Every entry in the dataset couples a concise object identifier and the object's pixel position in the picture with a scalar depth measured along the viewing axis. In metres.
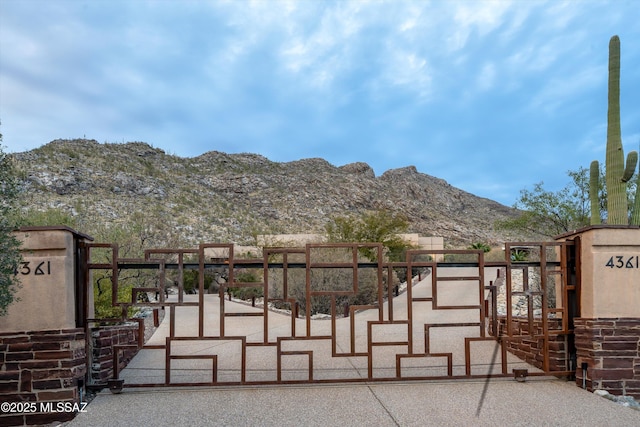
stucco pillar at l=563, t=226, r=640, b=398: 6.32
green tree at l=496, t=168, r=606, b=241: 21.39
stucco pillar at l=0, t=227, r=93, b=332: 5.61
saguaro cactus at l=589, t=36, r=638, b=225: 9.57
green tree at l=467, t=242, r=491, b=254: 39.49
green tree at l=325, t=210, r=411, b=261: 30.34
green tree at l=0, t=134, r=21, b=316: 4.92
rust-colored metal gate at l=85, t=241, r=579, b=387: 6.27
